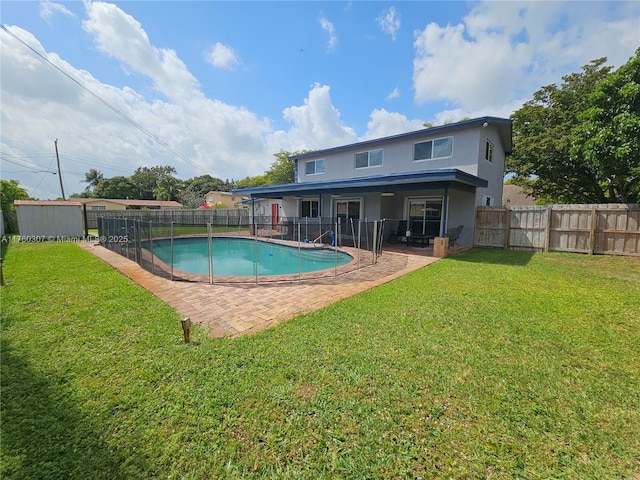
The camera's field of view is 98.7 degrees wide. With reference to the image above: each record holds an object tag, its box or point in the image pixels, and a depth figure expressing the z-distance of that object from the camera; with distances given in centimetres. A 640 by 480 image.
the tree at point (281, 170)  3978
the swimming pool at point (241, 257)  932
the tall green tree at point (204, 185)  5797
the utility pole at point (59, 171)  2705
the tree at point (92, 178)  5897
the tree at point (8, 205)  1844
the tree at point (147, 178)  5628
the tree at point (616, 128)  883
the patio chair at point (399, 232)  1410
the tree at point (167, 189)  4838
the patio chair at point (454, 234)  1141
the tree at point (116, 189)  5091
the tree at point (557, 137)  1537
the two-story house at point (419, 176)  1159
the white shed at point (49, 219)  1470
